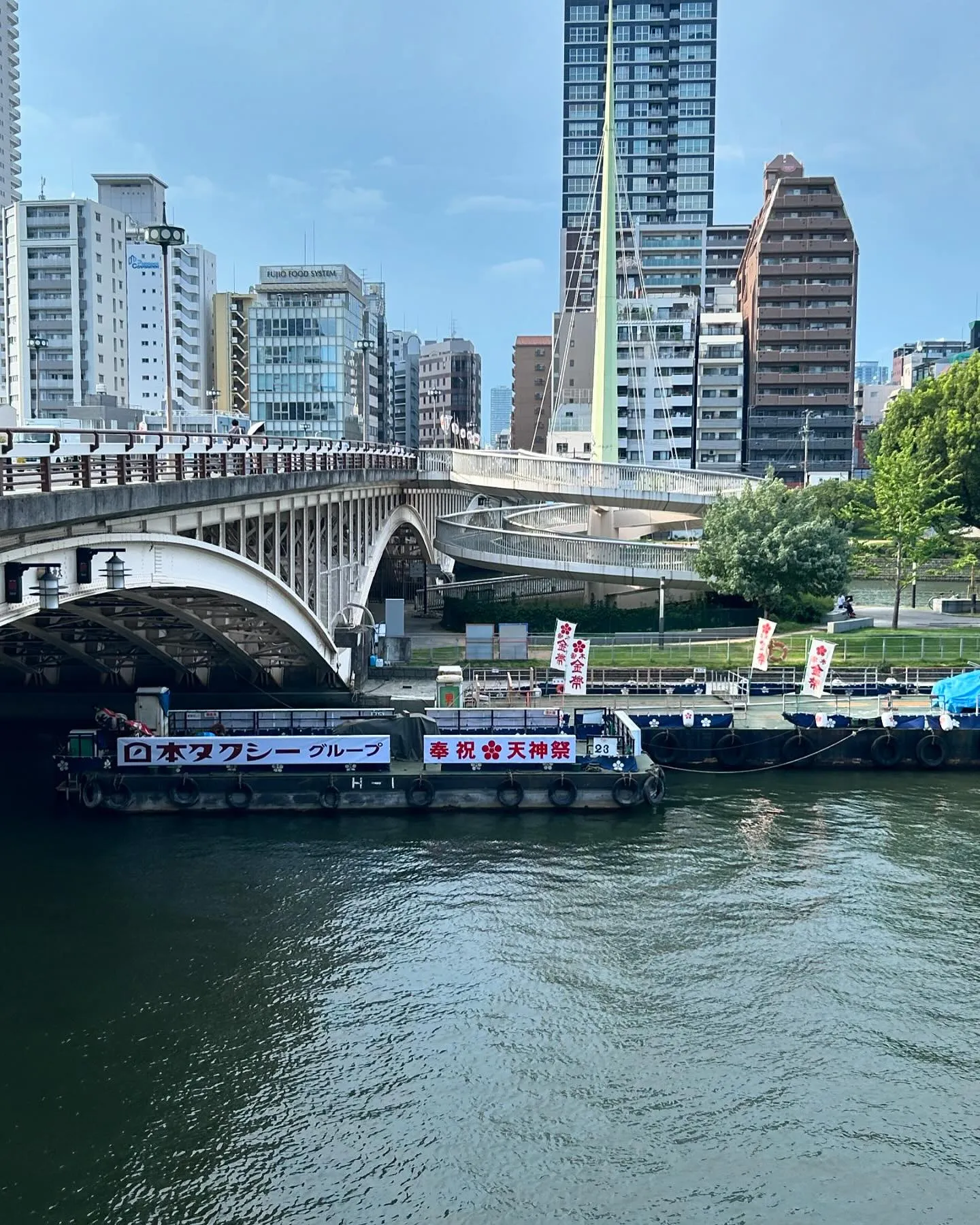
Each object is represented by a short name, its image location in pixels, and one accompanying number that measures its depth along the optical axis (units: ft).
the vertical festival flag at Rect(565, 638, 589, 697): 140.87
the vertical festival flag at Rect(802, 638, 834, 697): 139.44
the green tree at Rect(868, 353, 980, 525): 219.61
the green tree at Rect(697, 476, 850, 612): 178.09
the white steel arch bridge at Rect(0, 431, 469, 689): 72.90
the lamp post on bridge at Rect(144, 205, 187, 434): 102.42
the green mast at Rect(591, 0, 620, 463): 221.66
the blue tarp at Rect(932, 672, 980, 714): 134.31
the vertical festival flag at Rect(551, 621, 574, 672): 142.10
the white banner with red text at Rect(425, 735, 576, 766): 116.67
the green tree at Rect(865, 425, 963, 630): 195.00
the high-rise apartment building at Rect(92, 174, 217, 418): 404.57
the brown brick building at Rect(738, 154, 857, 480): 349.82
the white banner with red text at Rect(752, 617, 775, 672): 151.33
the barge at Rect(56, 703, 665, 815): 113.50
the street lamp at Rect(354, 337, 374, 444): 440.04
